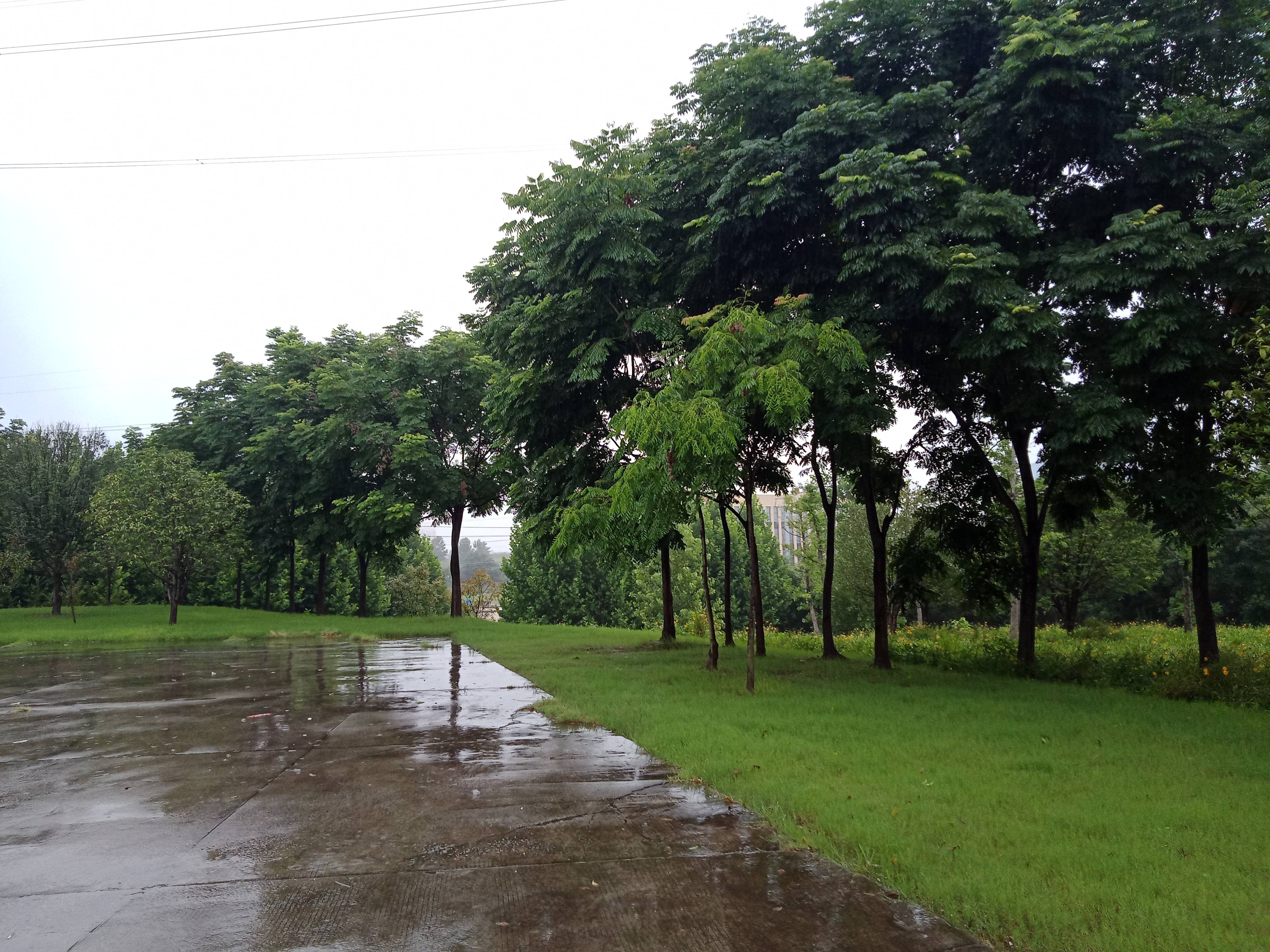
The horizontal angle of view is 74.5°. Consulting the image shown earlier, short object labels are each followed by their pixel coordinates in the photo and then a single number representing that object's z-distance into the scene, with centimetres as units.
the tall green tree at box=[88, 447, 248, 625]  2755
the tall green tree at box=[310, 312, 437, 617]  2906
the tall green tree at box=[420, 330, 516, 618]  2989
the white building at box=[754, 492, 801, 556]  11281
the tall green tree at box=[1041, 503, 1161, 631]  2711
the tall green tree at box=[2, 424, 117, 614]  3180
